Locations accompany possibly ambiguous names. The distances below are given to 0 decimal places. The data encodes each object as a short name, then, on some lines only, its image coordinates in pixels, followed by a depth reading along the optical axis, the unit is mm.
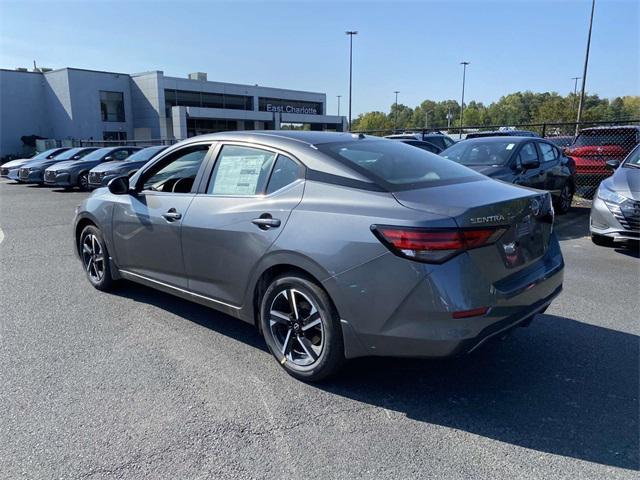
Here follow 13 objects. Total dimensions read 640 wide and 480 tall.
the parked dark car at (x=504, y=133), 13972
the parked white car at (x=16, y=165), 20403
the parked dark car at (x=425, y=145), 12883
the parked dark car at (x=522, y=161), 8555
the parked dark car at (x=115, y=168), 15898
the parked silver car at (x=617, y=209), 6566
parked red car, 11578
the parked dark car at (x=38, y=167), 19047
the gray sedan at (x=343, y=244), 2807
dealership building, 44750
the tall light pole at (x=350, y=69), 47562
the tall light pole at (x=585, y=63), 31817
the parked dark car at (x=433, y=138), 17156
